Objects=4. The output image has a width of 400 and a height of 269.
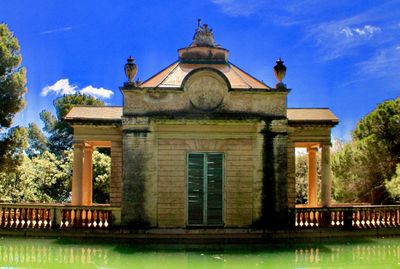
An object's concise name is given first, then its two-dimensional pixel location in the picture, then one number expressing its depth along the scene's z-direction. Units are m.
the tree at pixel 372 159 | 26.95
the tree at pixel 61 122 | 49.49
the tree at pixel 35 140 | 53.51
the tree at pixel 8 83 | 22.95
